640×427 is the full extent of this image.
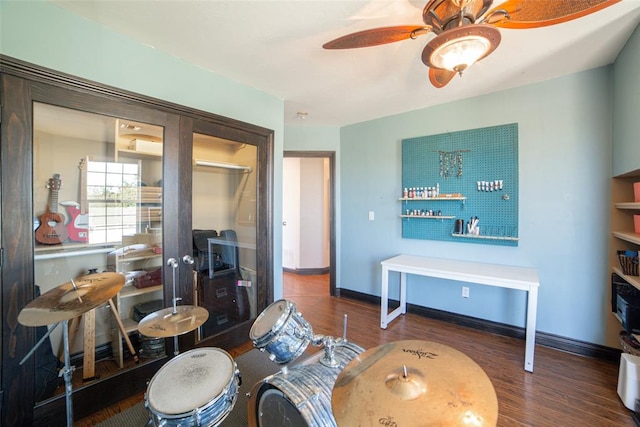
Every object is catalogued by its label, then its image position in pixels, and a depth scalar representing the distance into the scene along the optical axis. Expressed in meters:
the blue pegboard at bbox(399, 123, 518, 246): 2.58
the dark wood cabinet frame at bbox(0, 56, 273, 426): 1.36
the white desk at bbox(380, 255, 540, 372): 2.04
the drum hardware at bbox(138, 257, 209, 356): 1.50
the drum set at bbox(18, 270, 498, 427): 0.72
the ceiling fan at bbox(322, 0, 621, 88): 1.07
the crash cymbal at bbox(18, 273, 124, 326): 1.15
